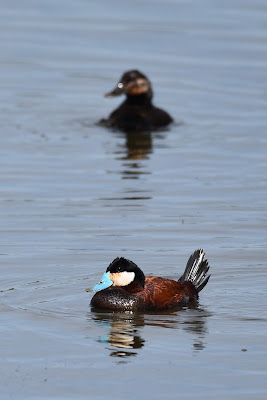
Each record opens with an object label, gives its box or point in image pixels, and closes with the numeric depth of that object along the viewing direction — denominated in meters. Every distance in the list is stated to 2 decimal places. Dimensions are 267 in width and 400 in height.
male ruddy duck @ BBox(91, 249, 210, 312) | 19.30
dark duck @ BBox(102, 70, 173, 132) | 36.19
